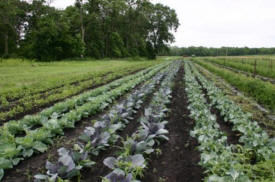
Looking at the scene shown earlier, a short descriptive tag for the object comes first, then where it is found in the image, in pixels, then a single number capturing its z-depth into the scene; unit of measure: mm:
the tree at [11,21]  25427
